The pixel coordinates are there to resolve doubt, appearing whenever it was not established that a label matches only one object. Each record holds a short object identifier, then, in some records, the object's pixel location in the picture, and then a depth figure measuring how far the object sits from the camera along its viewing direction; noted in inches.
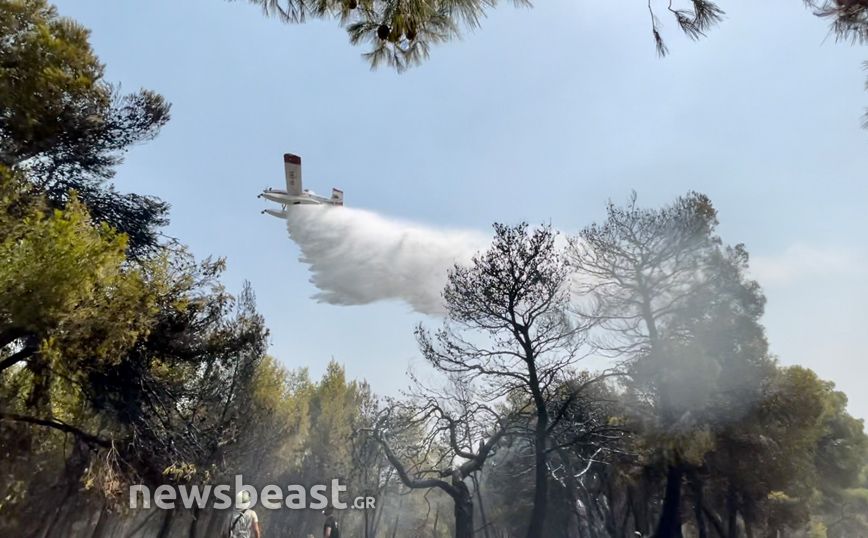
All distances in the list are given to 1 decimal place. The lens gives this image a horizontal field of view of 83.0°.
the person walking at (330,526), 419.2
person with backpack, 250.7
